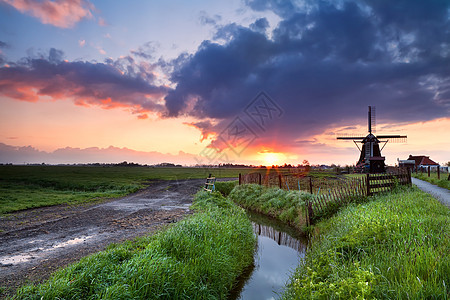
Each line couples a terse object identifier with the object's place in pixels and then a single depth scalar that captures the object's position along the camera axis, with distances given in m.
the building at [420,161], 74.38
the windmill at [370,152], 46.00
